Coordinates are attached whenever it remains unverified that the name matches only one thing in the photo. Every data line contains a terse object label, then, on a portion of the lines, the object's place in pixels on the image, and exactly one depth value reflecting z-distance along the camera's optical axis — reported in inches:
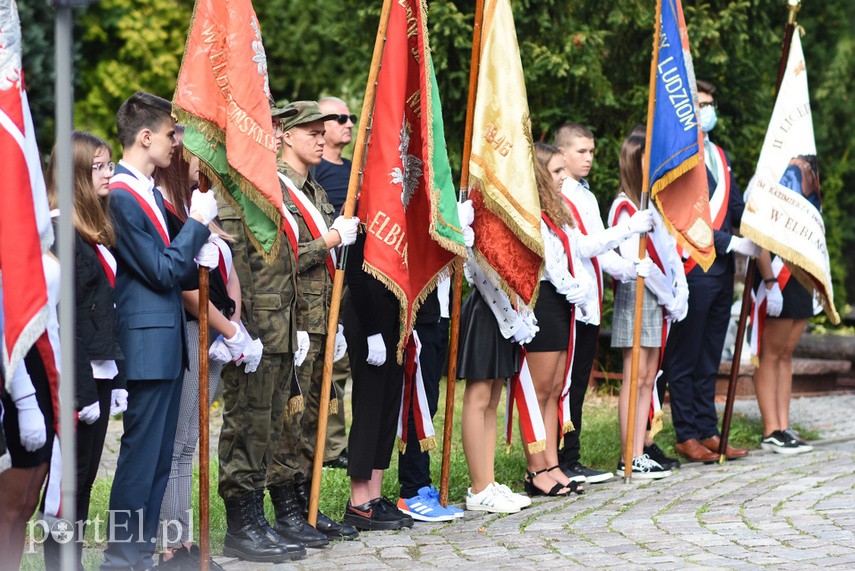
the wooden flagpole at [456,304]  507.6
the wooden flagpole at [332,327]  446.4
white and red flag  327.7
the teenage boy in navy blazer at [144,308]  384.7
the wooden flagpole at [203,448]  395.3
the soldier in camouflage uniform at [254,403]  425.2
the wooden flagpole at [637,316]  577.2
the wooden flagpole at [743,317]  627.5
